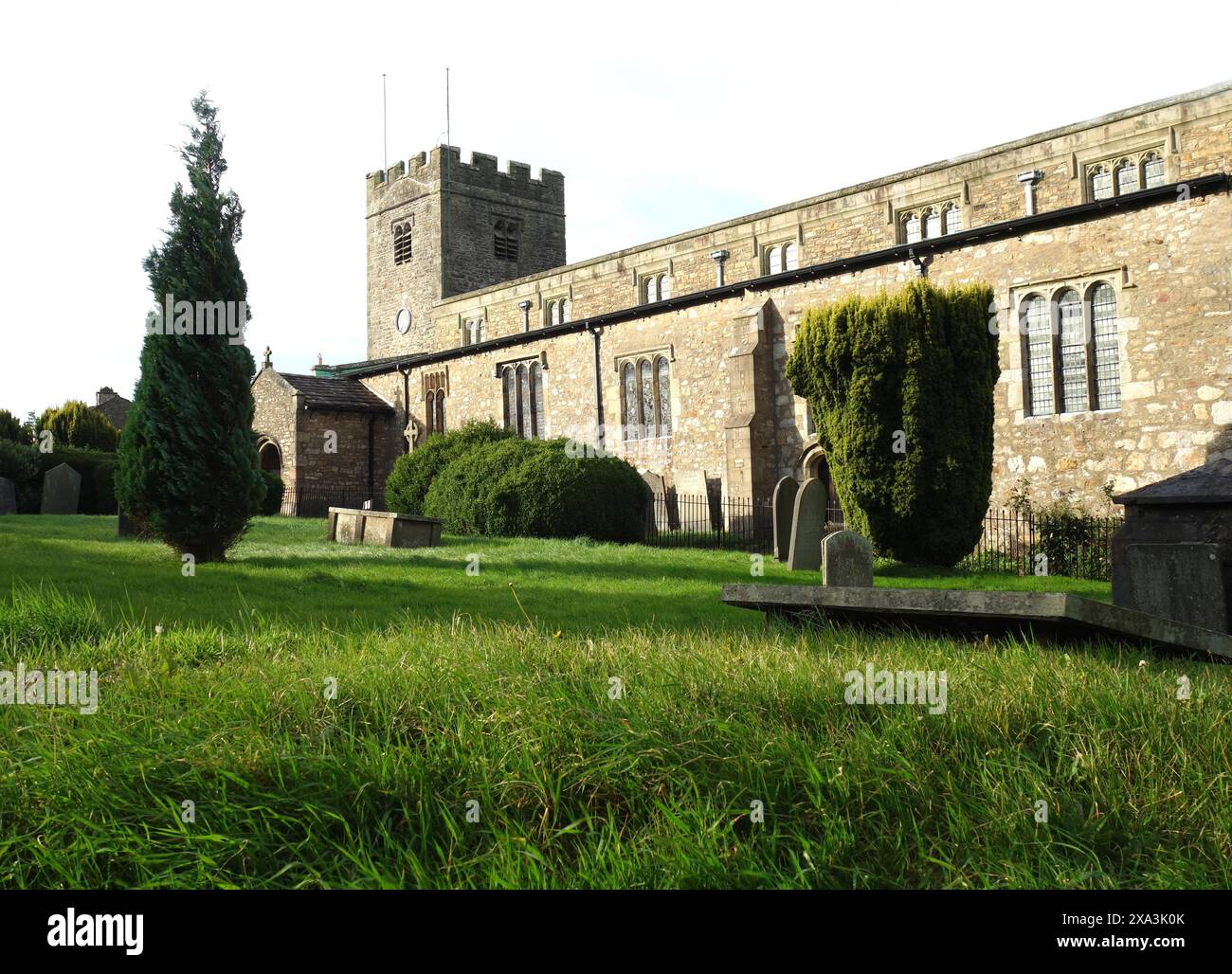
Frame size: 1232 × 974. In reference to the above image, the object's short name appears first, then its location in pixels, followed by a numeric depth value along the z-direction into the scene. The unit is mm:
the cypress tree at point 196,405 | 13211
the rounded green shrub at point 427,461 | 22328
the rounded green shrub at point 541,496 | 18734
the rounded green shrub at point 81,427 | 33438
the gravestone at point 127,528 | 16734
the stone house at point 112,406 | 48603
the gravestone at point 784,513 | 16906
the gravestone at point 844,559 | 9148
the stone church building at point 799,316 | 16172
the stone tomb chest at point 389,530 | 16391
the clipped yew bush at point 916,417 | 15109
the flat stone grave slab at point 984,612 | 5887
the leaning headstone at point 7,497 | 22605
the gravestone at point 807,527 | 14711
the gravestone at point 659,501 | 23422
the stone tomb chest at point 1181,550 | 7266
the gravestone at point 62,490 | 24438
